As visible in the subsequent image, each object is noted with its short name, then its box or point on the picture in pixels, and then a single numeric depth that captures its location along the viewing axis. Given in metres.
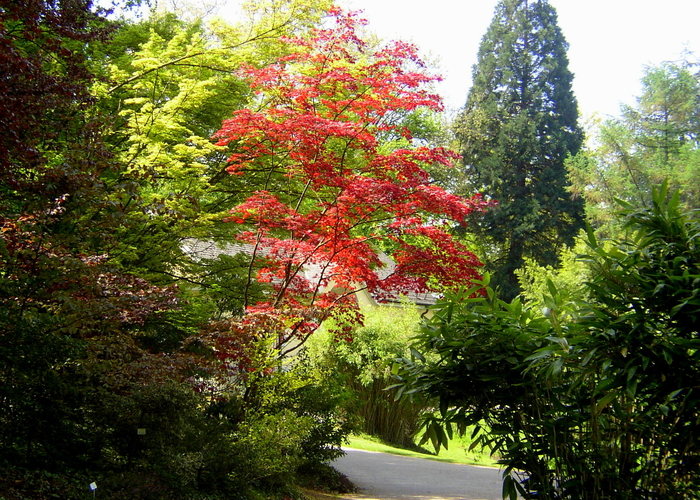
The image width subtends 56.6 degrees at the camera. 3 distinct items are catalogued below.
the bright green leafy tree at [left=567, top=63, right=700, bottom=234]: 31.41
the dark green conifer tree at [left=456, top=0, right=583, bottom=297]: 32.16
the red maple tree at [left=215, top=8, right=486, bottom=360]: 9.05
